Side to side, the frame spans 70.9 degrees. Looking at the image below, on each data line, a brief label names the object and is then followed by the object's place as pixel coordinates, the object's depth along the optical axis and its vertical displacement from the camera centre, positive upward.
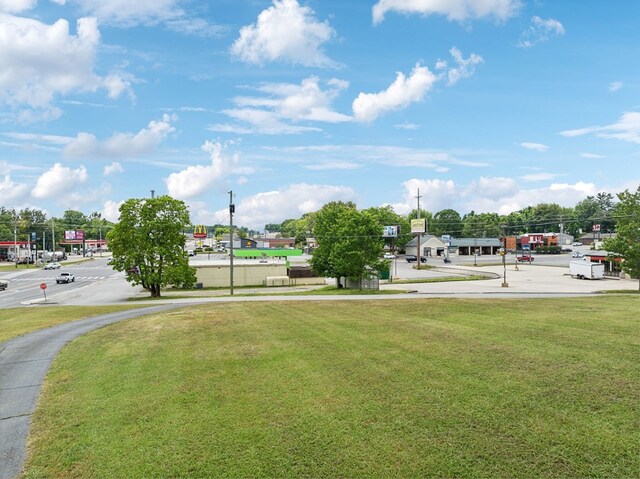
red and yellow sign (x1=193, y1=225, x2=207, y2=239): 142.50 +3.59
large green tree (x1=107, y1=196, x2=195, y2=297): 45.62 -0.05
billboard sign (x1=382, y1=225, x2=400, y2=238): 117.44 +1.94
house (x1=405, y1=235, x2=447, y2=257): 130.38 -2.54
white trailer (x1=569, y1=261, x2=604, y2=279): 66.62 -5.31
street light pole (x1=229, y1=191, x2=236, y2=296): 47.36 +3.30
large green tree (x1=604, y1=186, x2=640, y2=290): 45.25 +0.18
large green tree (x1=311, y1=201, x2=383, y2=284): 50.28 -0.78
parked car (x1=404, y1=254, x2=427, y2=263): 114.69 -5.43
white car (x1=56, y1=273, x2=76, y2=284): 65.31 -4.97
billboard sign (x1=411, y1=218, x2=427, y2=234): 97.98 +2.36
